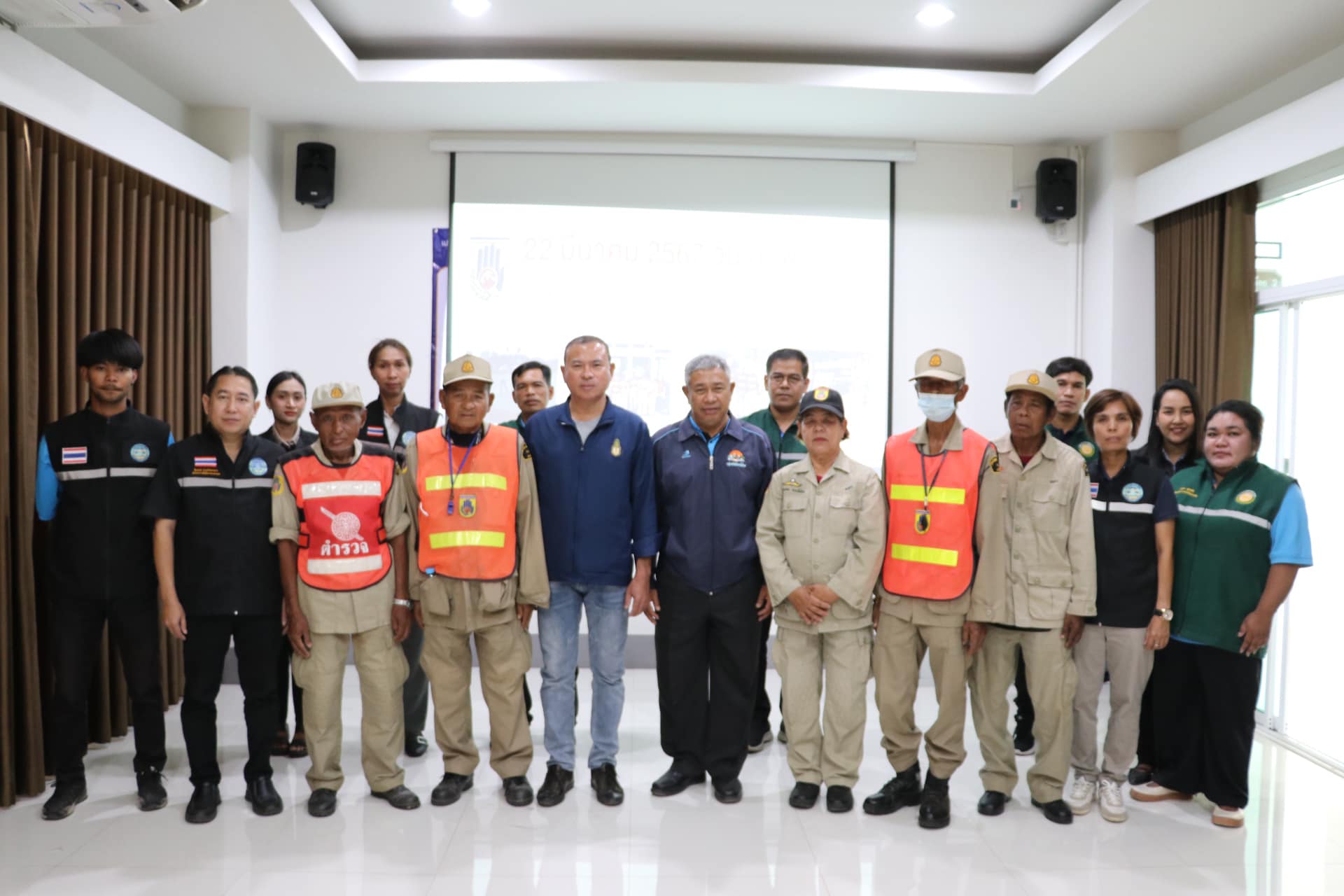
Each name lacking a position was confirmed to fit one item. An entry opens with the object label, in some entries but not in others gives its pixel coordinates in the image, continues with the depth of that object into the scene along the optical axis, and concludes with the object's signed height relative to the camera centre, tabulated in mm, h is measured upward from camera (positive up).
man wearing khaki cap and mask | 3203 -531
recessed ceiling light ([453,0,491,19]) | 4426 +1888
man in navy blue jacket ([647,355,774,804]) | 3365 -591
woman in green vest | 3238 -552
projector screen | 5758 +882
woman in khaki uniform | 3254 -577
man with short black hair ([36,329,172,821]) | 3273 -466
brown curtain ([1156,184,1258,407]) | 4805 +666
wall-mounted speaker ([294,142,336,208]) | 5527 +1356
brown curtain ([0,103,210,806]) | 3443 +398
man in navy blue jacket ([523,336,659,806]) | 3324 -428
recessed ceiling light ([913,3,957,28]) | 4414 +1886
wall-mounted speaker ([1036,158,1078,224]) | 5672 +1379
